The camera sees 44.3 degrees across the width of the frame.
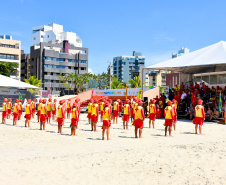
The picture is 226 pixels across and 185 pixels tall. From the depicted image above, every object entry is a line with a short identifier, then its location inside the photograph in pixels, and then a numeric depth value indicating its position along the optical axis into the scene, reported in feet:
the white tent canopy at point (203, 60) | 70.18
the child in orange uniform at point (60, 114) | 43.16
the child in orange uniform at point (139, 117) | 38.35
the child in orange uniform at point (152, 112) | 51.06
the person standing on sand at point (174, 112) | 43.65
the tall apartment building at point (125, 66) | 425.69
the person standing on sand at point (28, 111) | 50.55
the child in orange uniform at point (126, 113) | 50.83
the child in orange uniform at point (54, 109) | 67.87
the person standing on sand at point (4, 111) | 59.26
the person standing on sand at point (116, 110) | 59.74
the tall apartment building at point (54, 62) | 252.21
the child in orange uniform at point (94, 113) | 43.82
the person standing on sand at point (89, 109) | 50.45
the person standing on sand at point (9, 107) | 63.17
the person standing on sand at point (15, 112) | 55.67
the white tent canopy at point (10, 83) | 99.64
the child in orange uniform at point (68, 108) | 68.82
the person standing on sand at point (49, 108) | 60.03
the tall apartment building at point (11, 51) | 222.07
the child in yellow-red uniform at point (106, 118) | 37.09
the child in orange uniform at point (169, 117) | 41.22
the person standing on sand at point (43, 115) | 47.37
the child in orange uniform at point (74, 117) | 40.45
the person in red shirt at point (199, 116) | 44.25
